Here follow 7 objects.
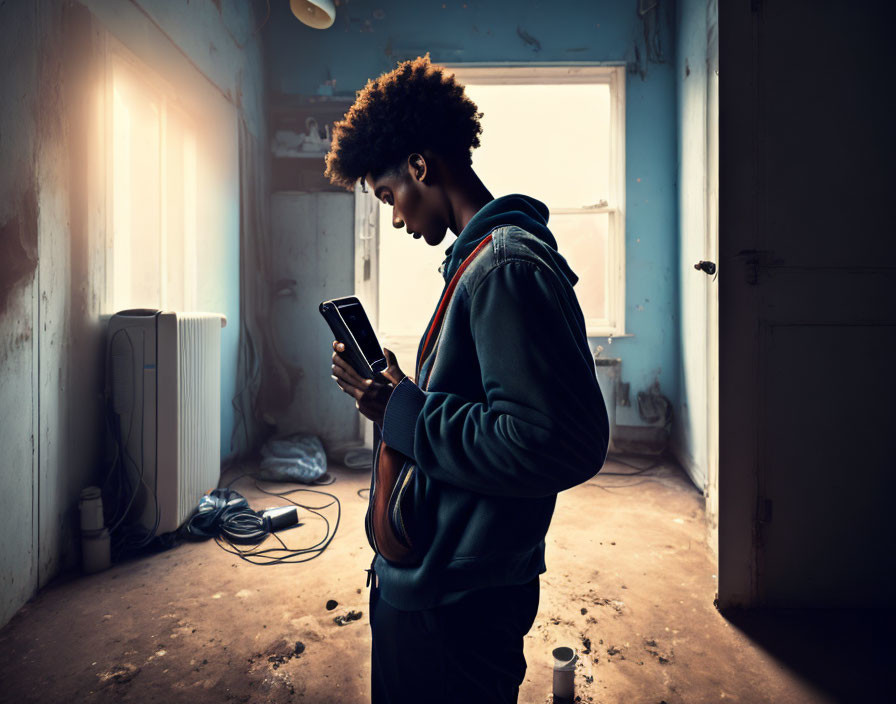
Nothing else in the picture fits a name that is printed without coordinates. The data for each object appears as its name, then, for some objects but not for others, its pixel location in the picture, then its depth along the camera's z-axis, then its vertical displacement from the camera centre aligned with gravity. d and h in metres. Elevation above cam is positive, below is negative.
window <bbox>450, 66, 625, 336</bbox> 3.90 +1.39
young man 0.62 -0.08
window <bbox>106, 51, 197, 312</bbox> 2.39 +0.77
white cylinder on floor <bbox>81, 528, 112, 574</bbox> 2.06 -0.71
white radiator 2.21 -0.20
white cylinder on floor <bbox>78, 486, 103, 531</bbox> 2.04 -0.56
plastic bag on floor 3.31 -0.63
